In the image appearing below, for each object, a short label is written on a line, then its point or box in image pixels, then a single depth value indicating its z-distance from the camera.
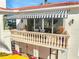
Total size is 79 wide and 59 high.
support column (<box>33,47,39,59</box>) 7.82
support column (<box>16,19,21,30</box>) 8.80
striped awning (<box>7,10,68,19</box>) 6.08
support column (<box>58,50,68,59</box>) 6.33
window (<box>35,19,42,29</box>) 7.80
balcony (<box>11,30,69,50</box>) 6.31
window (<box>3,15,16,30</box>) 8.47
